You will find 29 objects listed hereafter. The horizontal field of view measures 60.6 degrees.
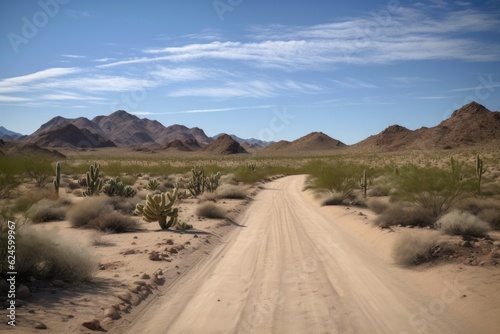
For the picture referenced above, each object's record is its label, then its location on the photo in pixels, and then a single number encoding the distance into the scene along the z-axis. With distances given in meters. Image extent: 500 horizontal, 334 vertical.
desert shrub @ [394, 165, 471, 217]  14.29
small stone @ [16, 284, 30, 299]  6.41
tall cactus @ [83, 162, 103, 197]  21.00
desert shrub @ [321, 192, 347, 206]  21.38
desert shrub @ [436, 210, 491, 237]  11.08
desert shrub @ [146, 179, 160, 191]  26.63
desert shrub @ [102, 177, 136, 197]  21.02
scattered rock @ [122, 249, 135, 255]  10.51
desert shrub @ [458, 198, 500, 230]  13.30
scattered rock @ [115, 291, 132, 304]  7.08
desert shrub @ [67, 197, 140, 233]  13.78
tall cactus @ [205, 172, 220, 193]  27.58
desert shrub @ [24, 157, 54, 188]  22.34
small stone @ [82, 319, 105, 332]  5.85
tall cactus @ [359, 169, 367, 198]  23.60
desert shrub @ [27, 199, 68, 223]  14.96
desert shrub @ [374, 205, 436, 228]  13.25
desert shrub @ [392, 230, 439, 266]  9.38
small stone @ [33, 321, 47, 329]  5.55
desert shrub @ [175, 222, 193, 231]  14.38
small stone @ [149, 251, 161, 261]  9.93
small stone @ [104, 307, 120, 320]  6.35
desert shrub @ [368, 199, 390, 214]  17.25
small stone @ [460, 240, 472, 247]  9.88
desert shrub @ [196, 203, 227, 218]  17.19
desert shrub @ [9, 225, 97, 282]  7.06
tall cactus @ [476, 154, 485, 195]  17.64
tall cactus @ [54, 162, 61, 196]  20.08
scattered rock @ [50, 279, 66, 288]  7.23
